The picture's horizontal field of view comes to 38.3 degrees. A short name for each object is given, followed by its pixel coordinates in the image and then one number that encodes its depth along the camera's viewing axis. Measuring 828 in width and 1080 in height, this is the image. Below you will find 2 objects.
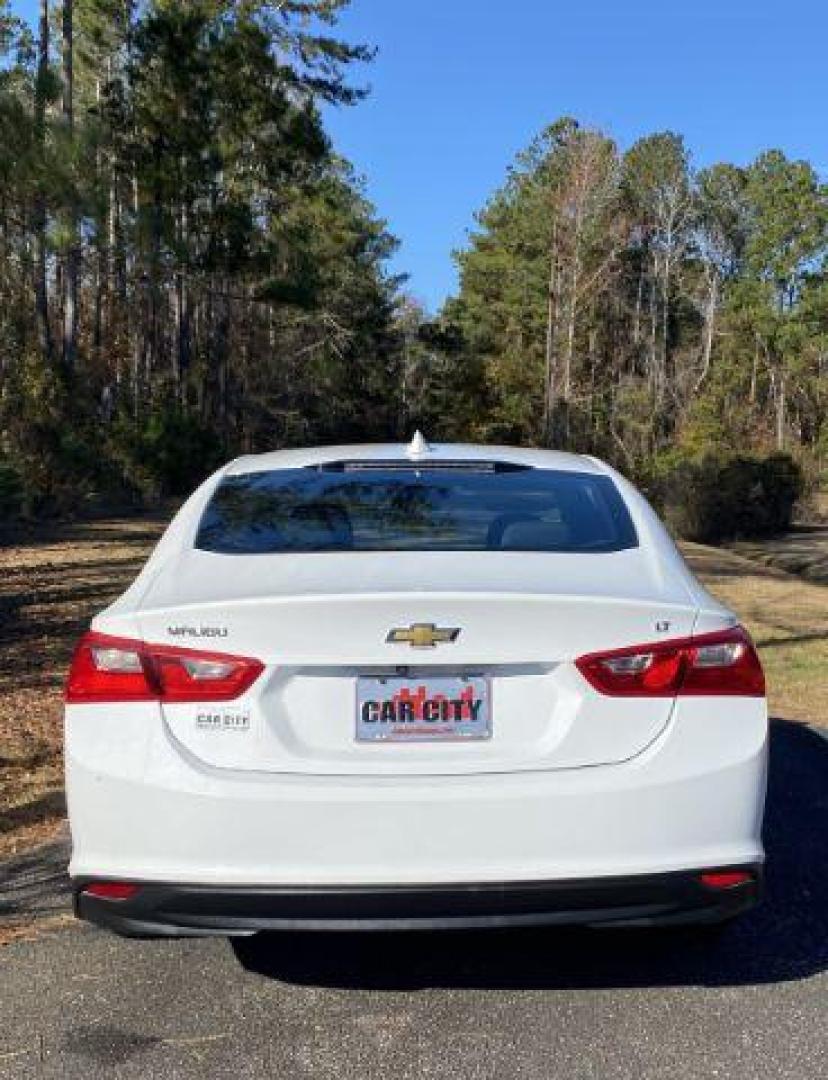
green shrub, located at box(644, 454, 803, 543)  23.73
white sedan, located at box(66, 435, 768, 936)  2.93
